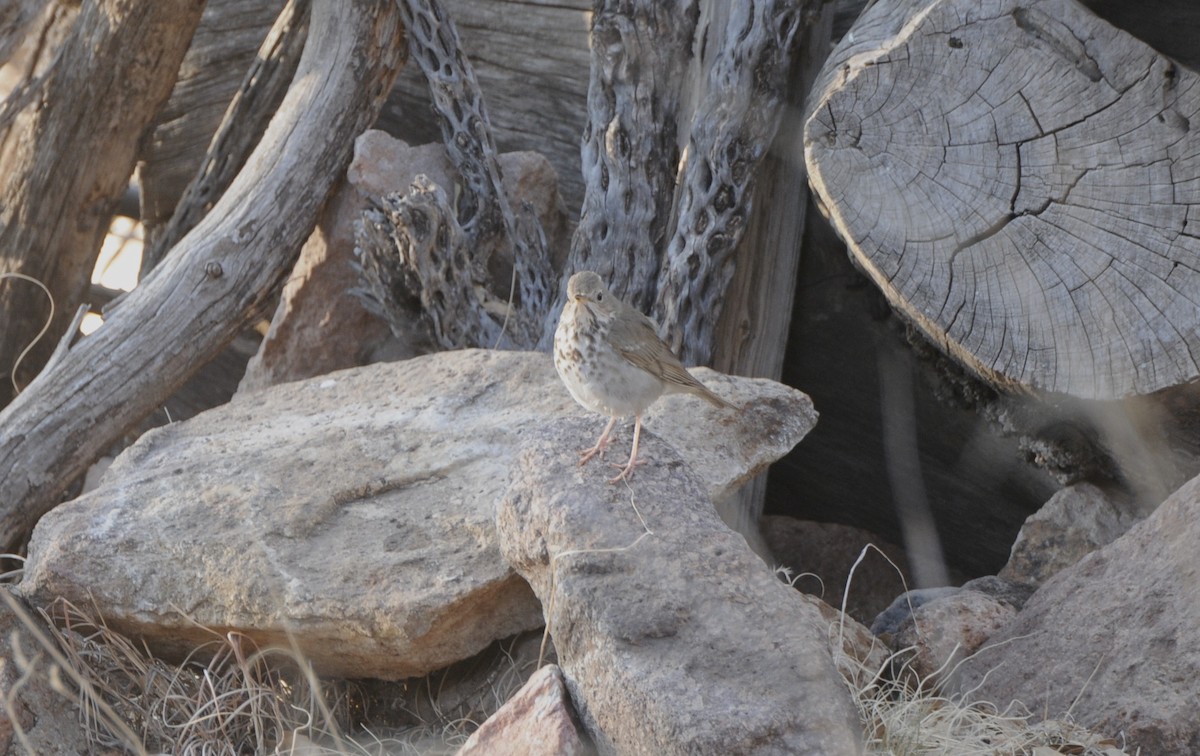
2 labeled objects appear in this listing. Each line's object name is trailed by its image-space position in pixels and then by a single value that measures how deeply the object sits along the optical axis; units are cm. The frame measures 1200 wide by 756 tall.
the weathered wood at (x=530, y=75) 1135
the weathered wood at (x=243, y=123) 1141
